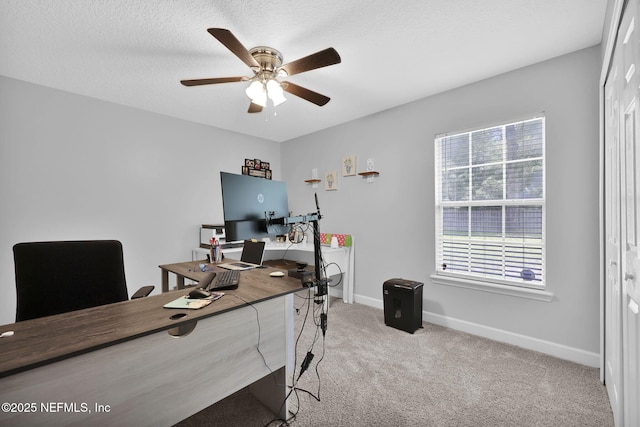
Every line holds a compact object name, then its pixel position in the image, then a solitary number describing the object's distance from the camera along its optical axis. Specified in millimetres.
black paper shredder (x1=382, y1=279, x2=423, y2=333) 2787
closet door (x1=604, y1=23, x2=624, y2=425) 1465
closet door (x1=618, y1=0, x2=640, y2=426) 1085
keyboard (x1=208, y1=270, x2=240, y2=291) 1606
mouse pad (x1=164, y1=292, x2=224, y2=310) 1284
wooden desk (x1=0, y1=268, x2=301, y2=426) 867
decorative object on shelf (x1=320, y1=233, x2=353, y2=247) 3789
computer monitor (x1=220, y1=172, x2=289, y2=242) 1470
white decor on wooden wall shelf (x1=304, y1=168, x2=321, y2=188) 4297
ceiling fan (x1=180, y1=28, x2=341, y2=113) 1804
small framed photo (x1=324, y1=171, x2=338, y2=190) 4074
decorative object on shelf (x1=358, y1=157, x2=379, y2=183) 3578
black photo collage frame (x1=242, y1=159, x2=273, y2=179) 4420
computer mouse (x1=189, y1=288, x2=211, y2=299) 1405
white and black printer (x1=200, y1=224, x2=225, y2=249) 3656
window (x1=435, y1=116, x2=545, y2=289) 2445
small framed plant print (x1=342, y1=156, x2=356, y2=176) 3836
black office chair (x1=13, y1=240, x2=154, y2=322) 1463
